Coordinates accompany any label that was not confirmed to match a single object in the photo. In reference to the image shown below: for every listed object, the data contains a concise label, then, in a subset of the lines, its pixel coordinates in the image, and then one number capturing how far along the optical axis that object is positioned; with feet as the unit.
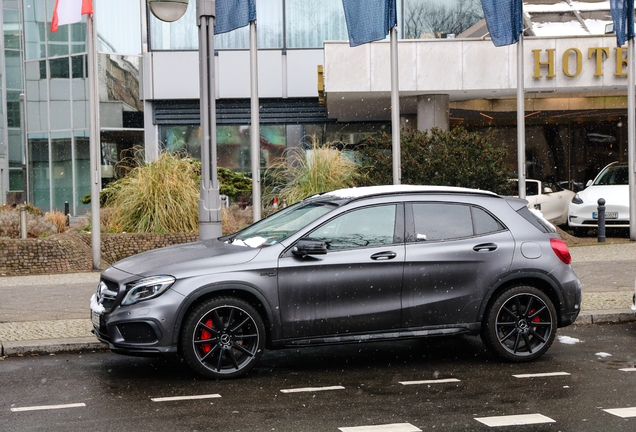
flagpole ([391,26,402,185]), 49.21
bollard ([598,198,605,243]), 55.42
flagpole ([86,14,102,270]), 44.32
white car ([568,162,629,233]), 58.23
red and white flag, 43.70
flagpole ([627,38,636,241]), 56.03
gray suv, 20.59
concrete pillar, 71.15
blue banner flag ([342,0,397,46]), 50.01
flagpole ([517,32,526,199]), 54.08
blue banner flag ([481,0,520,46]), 53.78
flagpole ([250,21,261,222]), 48.83
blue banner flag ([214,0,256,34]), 47.80
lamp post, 30.01
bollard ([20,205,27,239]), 48.49
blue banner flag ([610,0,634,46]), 56.44
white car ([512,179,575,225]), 62.08
